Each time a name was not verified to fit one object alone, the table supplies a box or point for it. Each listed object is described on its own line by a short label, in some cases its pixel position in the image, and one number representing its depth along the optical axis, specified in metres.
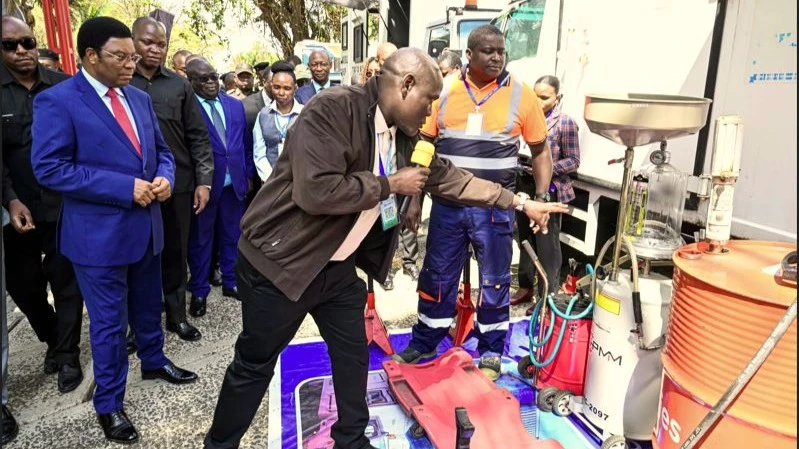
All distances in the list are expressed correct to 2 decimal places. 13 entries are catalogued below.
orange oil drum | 1.83
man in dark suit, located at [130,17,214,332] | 3.57
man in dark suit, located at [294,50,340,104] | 6.05
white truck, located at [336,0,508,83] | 7.04
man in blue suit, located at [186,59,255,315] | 4.26
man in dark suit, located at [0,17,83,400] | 3.08
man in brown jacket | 1.95
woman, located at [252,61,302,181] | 4.48
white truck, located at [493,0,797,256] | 2.66
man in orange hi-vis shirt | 3.14
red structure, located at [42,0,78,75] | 5.99
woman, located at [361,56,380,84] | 6.04
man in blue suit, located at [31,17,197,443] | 2.49
